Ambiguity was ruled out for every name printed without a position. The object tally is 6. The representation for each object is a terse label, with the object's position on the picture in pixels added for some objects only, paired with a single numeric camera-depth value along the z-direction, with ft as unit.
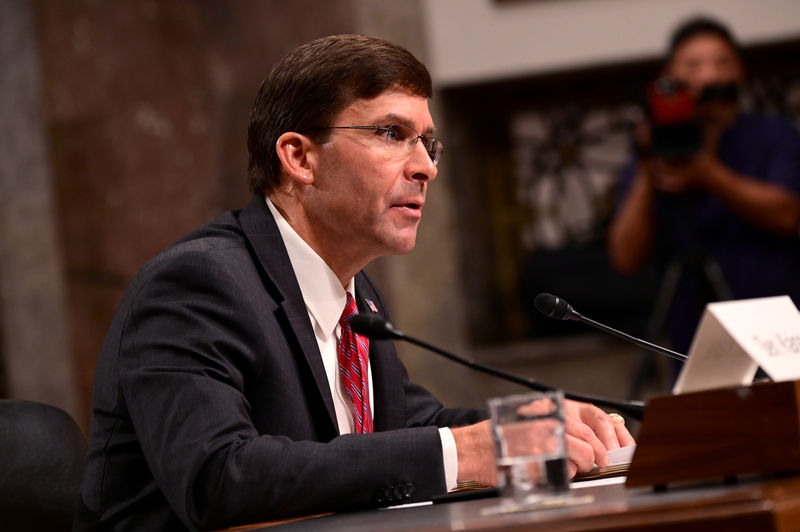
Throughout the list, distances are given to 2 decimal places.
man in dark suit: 12.22
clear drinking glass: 11.65
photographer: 17.09
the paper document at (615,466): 12.44
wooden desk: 11.19
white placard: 11.65
